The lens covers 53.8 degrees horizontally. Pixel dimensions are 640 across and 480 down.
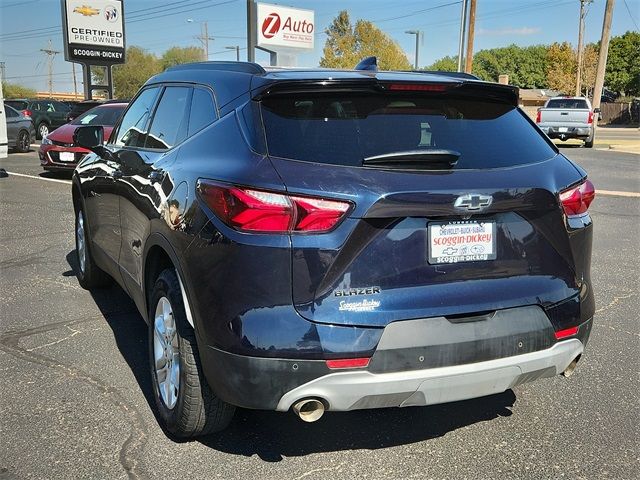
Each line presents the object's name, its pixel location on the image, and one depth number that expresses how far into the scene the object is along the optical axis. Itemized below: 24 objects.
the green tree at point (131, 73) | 83.62
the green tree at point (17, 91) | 92.74
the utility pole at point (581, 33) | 52.84
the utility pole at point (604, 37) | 31.47
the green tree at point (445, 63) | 105.00
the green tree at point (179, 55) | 90.06
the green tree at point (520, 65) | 113.94
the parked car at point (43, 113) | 24.86
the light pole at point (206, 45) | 78.41
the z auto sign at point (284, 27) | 29.88
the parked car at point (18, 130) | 19.34
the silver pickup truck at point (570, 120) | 22.47
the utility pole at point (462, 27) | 27.92
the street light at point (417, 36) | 51.07
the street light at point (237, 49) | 69.12
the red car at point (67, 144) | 13.11
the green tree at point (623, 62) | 73.25
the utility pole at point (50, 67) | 104.69
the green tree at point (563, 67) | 72.94
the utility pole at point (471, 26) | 27.25
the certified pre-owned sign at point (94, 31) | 29.77
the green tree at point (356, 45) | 58.49
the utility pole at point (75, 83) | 97.32
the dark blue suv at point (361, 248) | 2.46
